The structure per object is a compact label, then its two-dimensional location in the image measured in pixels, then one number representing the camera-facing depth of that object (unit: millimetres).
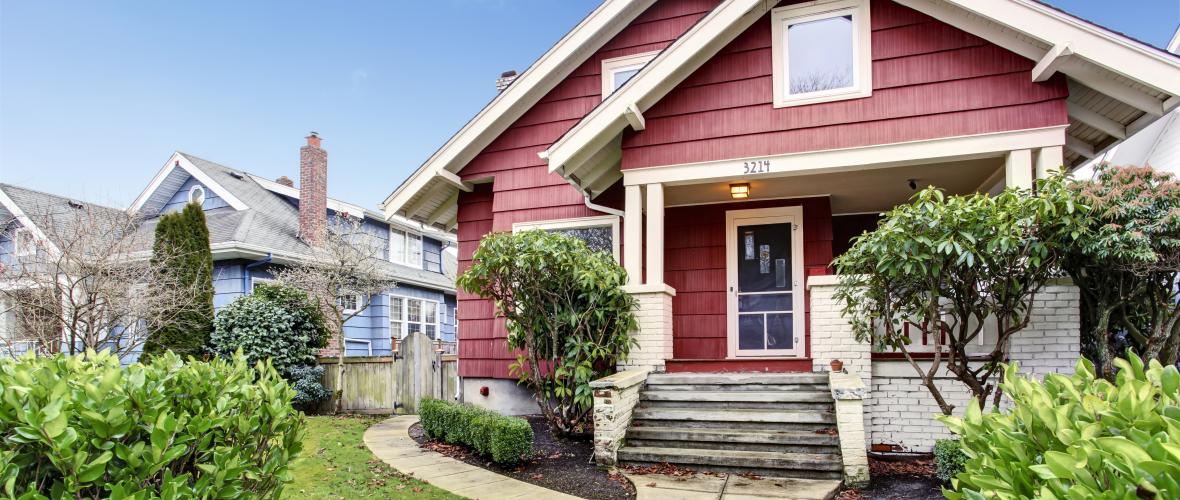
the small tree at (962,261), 5254
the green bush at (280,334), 10477
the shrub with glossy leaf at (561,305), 6742
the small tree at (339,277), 10930
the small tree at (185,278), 10641
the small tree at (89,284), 9383
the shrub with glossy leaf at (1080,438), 1324
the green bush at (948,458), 4953
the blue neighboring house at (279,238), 13812
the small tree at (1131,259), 5125
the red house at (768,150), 6414
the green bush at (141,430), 2189
